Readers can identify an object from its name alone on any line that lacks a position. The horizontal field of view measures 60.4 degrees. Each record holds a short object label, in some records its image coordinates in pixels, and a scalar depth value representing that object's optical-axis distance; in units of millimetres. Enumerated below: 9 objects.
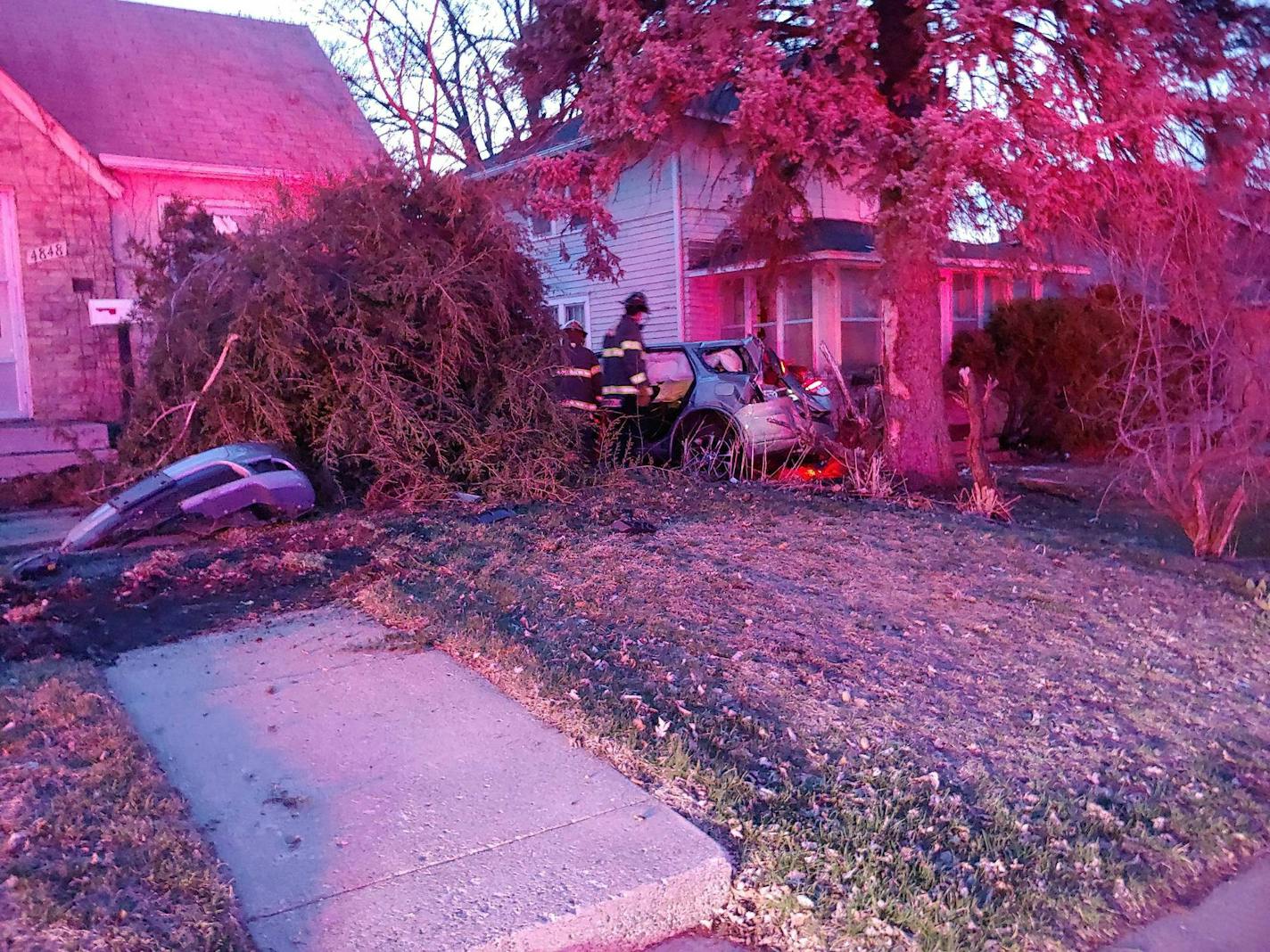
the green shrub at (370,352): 8789
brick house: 13172
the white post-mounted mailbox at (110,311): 12219
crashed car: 11594
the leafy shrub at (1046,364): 16672
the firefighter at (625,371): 10680
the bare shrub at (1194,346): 7906
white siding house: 17797
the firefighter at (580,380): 10117
